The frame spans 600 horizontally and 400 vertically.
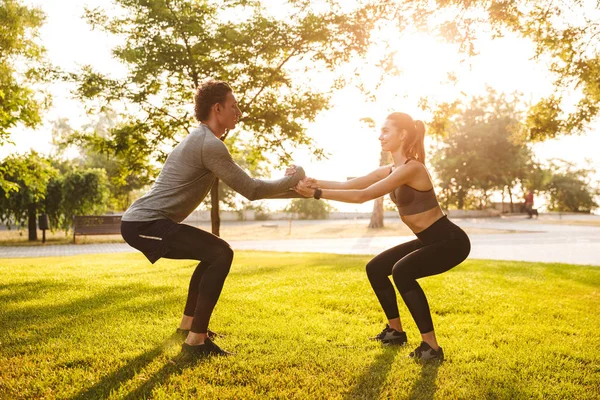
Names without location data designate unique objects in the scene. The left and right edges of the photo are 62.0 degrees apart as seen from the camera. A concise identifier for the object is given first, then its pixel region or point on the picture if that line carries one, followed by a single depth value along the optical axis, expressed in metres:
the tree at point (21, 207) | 22.67
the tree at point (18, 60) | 10.84
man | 4.18
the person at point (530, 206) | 44.12
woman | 4.33
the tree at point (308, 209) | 42.78
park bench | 22.20
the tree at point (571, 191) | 61.25
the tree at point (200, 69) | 11.72
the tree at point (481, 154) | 49.28
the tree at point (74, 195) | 23.91
